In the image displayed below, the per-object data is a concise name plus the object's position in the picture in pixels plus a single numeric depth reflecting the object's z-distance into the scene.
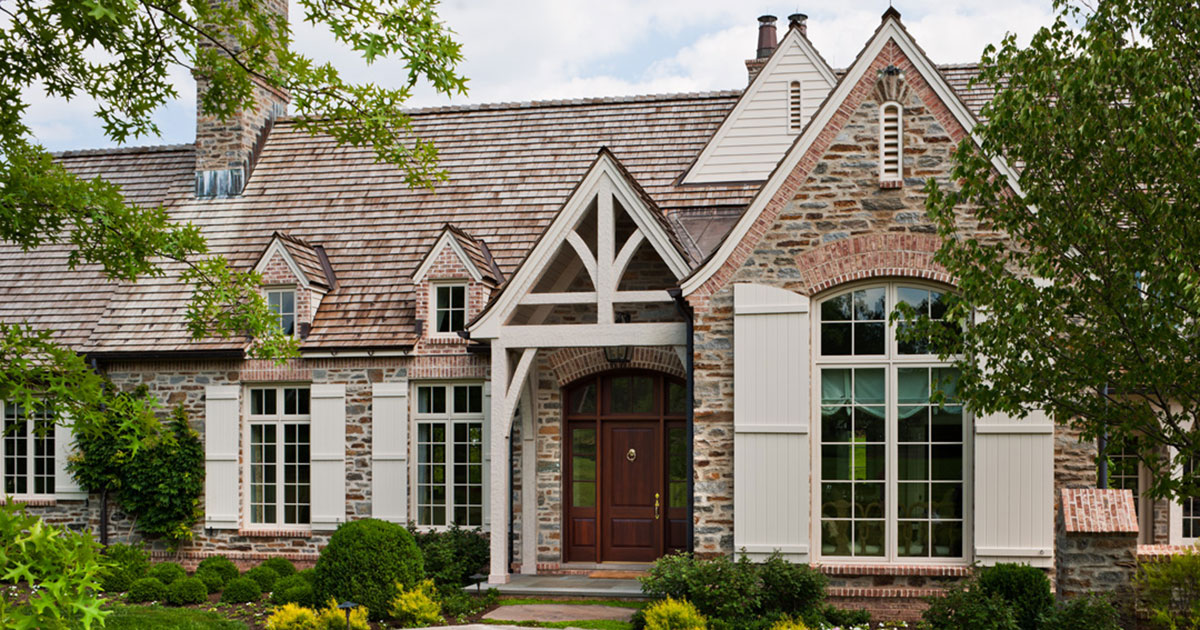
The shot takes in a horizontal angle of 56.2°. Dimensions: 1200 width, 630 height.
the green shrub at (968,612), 10.39
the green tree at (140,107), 5.99
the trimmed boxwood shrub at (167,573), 14.46
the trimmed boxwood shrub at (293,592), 12.90
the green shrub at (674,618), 10.56
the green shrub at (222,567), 14.55
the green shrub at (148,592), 13.81
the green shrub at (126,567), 14.23
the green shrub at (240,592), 13.61
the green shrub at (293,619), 11.36
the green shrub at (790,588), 11.30
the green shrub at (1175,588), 10.20
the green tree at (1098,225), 7.99
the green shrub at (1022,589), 10.69
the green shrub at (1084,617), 10.13
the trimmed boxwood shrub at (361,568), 11.88
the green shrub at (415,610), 11.68
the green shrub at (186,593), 13.63
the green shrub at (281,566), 14.69
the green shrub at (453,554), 13.73
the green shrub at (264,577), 14.05
